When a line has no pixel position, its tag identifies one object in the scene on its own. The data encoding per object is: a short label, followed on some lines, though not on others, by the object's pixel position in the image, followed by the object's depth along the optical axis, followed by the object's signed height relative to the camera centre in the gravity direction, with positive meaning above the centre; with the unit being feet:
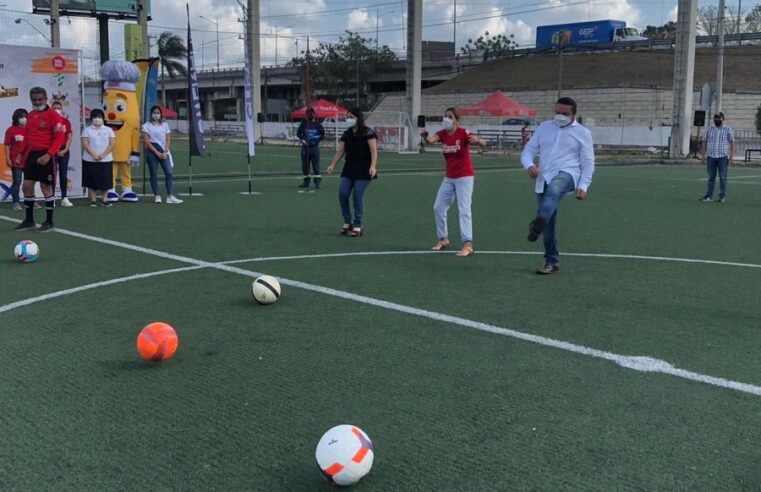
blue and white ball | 28.68 -3.75
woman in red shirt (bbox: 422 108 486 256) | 32.12 -0.54
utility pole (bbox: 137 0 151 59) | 95.55 +16.80
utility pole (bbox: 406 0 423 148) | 154.71 +20.17
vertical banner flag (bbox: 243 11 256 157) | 59.21 +3.62
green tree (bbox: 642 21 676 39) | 358.68 +63.44
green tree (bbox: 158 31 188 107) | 311.68 +42.54
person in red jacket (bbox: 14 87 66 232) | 36.81 +0.46
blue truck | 289.94 +48.28
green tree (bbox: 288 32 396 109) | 303.68 +35.83
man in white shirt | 27.50 -0.33
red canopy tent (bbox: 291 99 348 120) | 150.61 +9.10
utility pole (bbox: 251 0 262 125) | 176.14 +28.36
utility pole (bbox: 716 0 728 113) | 129.08 +19.21
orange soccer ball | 16.92 -4.27
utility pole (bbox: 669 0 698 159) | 129.80 +13.61
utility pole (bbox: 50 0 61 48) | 94.02 +16.01
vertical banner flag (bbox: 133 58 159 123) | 55.01 +4.83
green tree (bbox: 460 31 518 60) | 350.31 +51.93
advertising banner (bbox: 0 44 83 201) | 48.61 +4.58
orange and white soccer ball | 11.26 -4.56
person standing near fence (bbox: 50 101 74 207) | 47.31 -1.22
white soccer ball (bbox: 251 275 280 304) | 22.39 -4.05
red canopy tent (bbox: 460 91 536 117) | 147.95 +9.56
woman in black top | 37.24 -0.51
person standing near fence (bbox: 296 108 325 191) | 63.26 +0.74
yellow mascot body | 52.65 +2.74
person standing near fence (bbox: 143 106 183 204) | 50.52 +0.35
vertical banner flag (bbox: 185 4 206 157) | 54.08 +3.08
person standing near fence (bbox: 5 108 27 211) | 45.37 +0.44
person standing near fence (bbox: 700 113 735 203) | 56.70 +0.36
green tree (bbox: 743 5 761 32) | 323.16 +58.98
